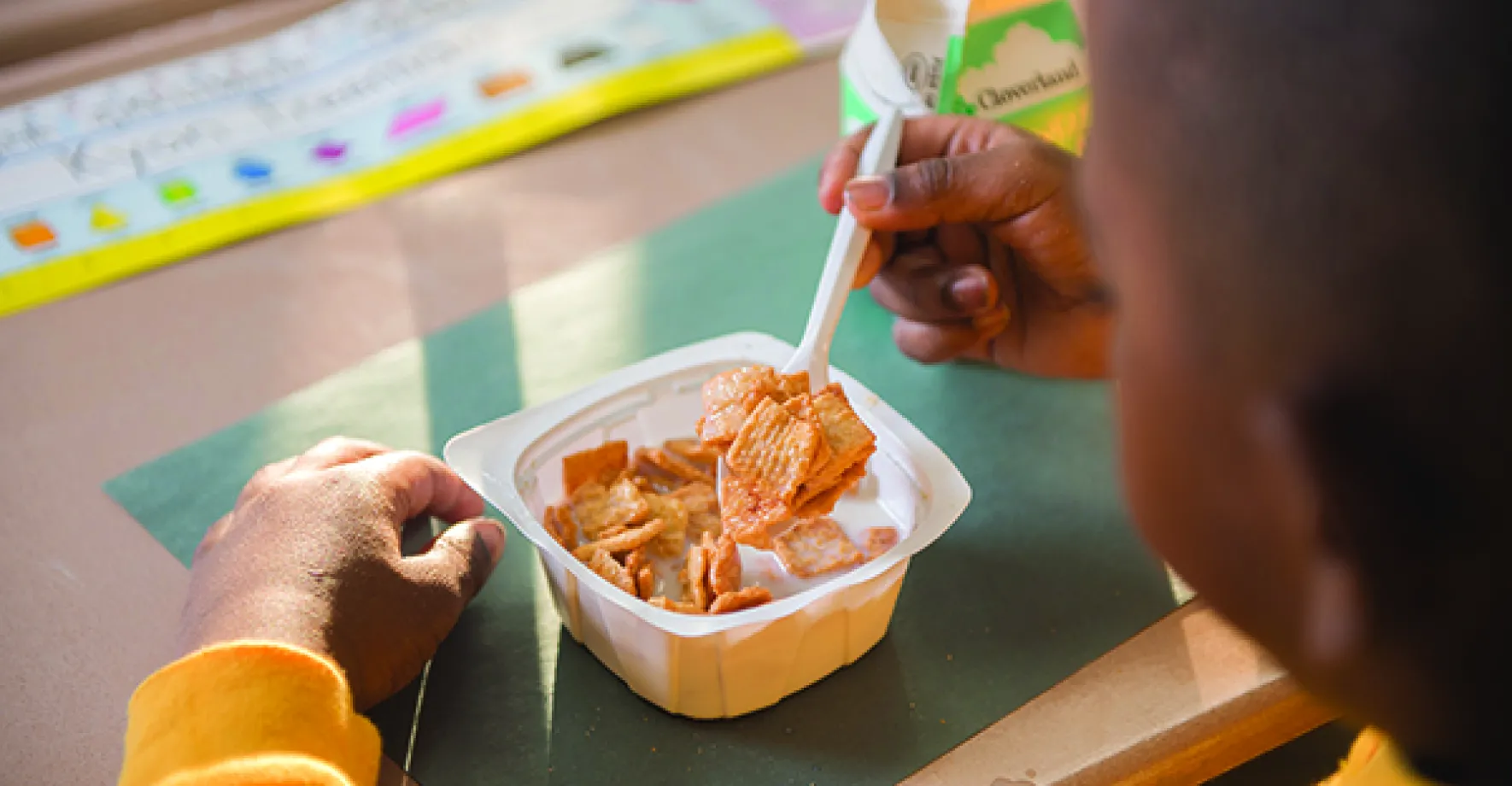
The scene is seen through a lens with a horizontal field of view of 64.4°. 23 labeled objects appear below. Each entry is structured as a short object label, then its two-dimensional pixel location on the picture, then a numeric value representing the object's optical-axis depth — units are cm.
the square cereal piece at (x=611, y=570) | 59
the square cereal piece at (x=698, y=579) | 59
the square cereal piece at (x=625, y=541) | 61
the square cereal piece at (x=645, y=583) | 59
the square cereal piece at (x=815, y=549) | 62
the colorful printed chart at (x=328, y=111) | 92
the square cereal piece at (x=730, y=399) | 62
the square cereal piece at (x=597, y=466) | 66
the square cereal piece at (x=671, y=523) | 64
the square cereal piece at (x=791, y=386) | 64
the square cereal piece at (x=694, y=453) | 69
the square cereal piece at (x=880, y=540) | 63
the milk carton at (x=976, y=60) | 77
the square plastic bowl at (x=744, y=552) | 56
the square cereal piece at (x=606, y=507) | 63
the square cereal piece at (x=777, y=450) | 60
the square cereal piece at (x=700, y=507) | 65
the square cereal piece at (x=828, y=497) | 62
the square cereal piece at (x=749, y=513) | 60
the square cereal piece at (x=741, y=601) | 57
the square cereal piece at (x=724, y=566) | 59
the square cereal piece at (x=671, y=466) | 69
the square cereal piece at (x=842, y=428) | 61
